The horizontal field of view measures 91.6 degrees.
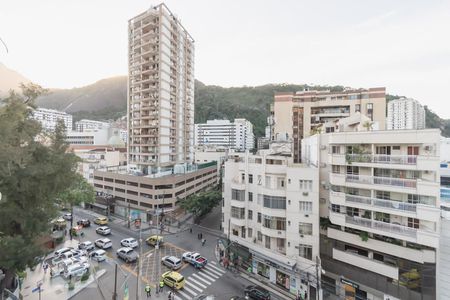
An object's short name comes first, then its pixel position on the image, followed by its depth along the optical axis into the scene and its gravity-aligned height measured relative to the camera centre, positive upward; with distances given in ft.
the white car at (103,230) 109.52 -42.50
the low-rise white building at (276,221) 68.80 -25.76
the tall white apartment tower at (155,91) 152.05 +39.53
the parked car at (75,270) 73.60 -42.68
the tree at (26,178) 42.01 -7.29
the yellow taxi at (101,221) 122.28 -42.19
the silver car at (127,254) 85.76 -43.38
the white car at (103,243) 95.87 -43.05
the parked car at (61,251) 86.54 -42.54
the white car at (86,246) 93.98 -43.36
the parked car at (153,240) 99.64 -43.50
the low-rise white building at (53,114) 434.71 +65.21
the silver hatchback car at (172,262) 80.89 -43.64
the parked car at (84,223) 121.19 -42.67
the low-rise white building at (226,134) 346.95 +19.53
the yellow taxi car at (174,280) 69.26 -43.20
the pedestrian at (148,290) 65.65 -43.57
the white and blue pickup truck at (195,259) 82.64 -44.10
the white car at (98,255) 85.92 -43.27
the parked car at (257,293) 65.51 -44.98
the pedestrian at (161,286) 68.13 -43.71
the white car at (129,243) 97.04 -43.37
